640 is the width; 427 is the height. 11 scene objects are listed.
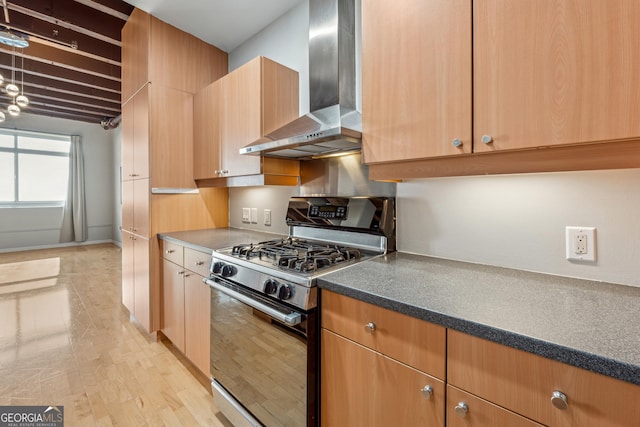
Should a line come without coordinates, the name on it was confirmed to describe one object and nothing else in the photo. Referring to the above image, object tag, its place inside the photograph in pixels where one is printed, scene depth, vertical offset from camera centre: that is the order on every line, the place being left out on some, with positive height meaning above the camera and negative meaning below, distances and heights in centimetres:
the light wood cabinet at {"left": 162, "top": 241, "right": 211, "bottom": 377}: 183 -66
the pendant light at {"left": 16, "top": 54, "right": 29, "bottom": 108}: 354 +130
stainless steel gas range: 117 -45
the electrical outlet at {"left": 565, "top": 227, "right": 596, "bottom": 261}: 106 -13
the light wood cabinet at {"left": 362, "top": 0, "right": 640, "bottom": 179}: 79 +40
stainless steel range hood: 156 +74
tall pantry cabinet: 234 +53
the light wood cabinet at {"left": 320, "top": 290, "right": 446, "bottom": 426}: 85 -53
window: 610 +85
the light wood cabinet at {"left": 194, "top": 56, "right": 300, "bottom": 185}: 192 +66
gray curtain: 670 +13
